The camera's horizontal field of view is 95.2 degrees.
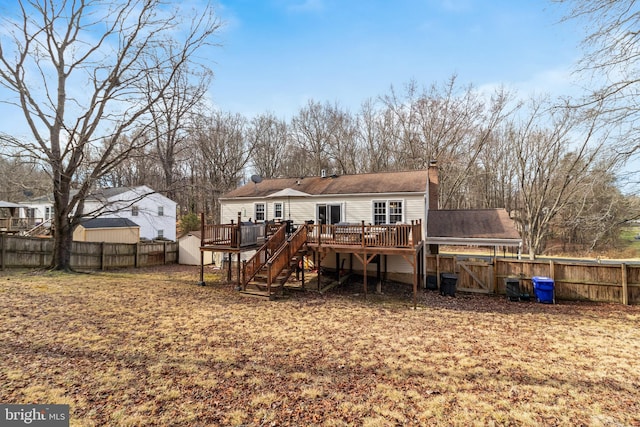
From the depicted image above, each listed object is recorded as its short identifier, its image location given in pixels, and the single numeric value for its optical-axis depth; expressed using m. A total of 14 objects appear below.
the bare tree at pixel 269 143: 35.81
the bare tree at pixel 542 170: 24.36
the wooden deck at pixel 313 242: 10.92
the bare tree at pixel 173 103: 13.31
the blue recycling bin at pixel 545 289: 11.33
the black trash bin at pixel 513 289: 11.82
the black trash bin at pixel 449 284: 12.66
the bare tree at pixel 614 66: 7.32
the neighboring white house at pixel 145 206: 25.45
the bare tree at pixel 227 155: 34.56
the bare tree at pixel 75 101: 12.10
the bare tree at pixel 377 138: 30.68
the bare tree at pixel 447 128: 27.00
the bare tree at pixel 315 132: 32.78
